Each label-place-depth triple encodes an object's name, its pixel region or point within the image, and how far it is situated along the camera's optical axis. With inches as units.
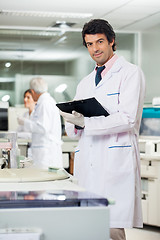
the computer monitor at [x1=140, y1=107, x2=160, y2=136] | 194.2
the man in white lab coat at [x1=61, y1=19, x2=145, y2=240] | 91.4
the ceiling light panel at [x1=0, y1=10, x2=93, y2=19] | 200.7
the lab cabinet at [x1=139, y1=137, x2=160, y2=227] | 168.6
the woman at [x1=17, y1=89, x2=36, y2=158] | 217.5
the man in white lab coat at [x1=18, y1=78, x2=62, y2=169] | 197.9
